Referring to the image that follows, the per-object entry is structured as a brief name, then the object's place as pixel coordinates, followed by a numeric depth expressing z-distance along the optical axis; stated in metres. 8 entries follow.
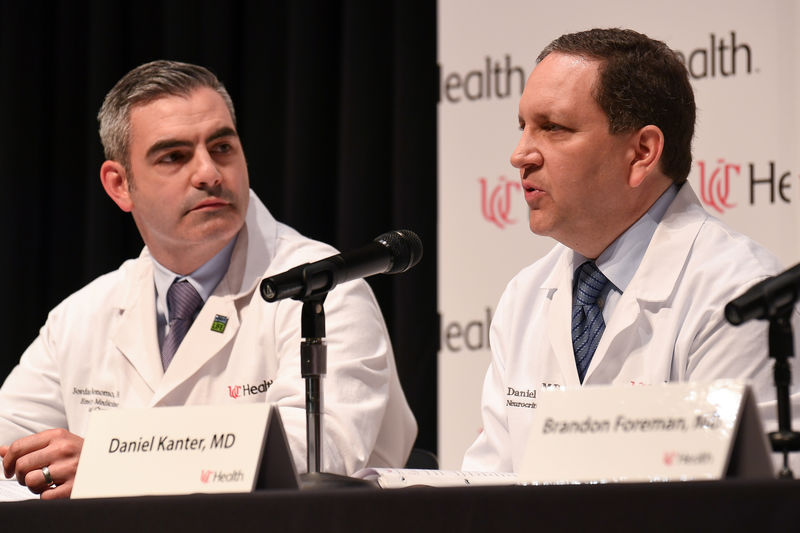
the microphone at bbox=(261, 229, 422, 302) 4.66
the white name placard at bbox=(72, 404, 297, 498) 4.53
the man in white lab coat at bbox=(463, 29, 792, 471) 4.90
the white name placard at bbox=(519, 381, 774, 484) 4.43
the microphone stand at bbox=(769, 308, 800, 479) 4.51
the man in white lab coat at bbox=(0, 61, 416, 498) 5.13
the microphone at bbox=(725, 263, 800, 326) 4.49
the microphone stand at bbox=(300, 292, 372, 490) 4.67
